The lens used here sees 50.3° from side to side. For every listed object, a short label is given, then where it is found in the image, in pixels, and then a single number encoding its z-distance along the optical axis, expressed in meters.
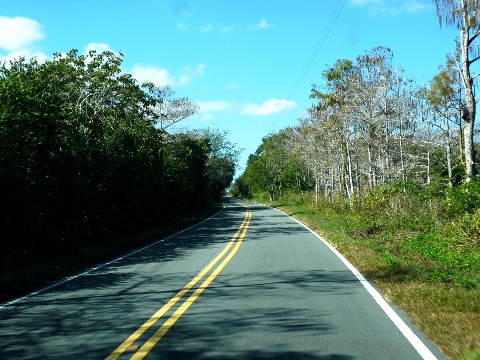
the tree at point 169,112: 35.15
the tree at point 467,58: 16.70
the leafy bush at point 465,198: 16.05
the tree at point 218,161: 70.89
